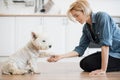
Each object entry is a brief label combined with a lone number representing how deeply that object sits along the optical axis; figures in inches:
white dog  81.0
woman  86.3
